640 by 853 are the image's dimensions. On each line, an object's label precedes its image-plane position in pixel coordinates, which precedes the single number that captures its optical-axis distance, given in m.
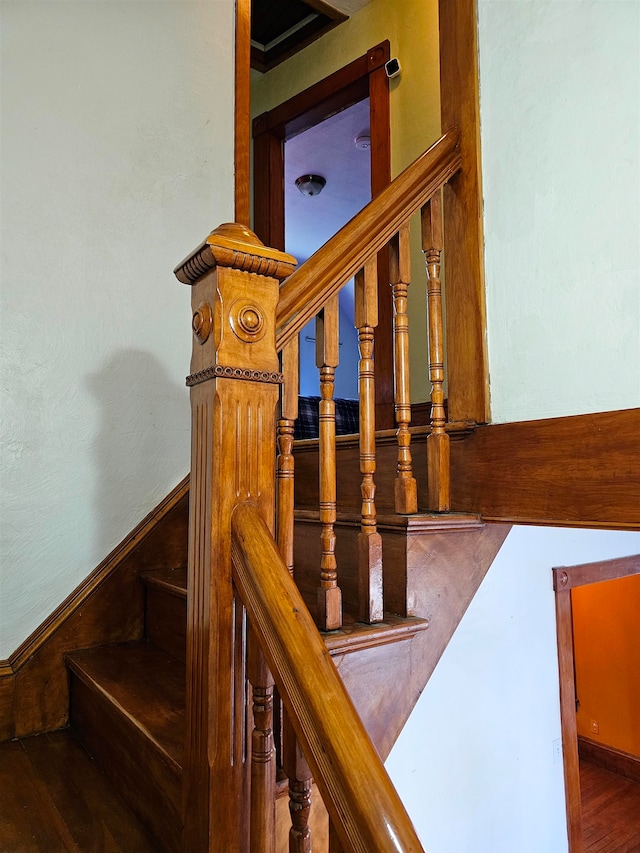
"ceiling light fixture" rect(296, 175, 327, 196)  4.73
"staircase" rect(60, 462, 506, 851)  1.08
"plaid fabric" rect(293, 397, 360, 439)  3.59
